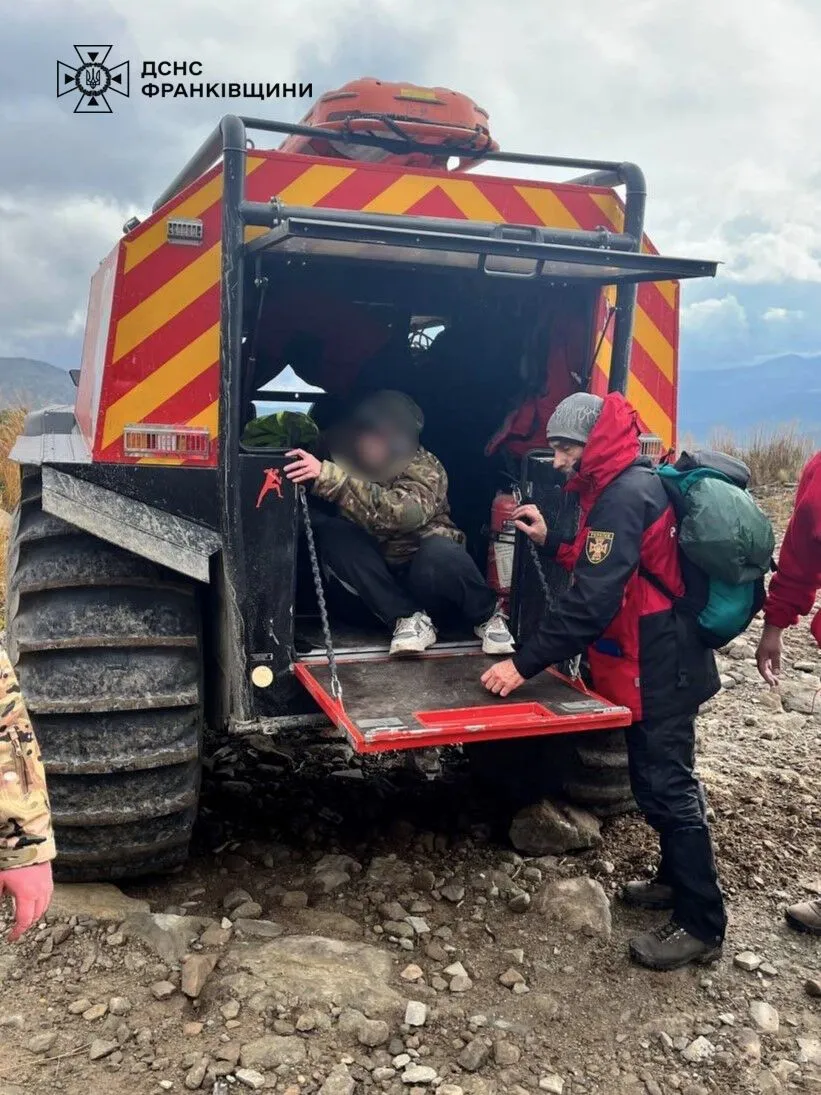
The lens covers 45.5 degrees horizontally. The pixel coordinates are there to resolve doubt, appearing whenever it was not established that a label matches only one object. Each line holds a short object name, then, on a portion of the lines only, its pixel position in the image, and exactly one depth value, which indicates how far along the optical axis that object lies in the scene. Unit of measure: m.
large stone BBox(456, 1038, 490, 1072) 2.50
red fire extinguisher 3.94
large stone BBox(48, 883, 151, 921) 2.99
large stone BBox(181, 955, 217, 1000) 2.68
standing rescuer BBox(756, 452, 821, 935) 3.24
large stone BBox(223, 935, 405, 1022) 2.68
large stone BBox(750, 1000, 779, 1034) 2.74
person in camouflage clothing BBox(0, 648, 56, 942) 1.85
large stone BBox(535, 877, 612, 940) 3.17
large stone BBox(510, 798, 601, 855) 3.65
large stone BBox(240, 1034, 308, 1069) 2.43
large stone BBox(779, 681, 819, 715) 5.21
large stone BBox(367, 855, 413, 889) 3.41
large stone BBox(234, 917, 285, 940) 3.00
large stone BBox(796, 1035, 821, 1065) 2.61
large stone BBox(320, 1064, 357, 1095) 2.36
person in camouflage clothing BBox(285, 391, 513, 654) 3.65
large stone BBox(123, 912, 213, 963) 2.87
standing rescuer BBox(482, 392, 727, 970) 2.98
